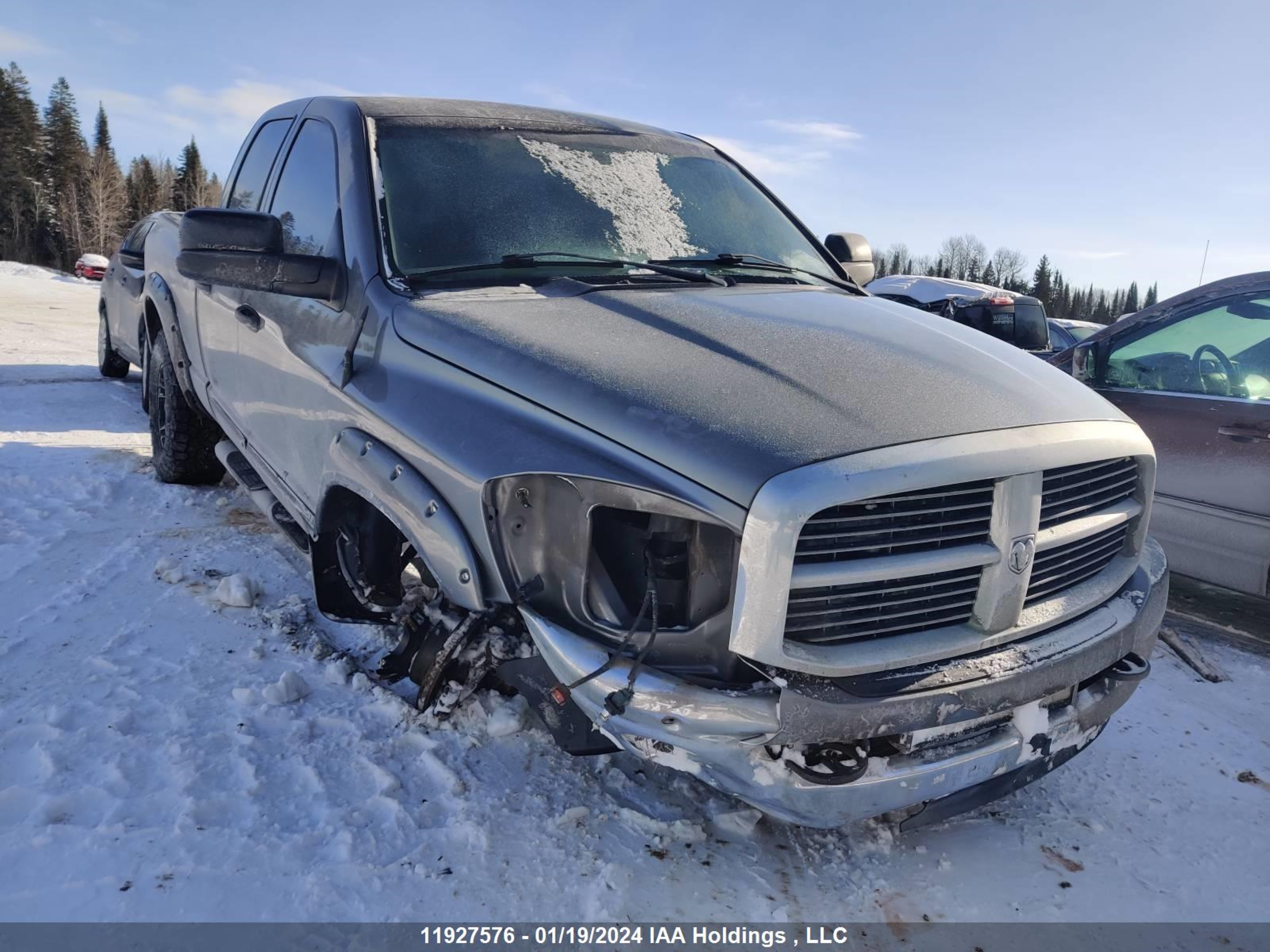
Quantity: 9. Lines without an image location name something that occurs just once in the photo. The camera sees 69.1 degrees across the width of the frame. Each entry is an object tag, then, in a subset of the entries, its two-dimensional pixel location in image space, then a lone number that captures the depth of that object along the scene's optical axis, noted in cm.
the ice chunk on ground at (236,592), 359
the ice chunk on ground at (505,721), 275
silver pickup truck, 191
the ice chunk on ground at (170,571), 381
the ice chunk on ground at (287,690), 287
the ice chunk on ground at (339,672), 304
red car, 2892
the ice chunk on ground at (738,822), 245
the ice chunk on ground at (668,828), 240
